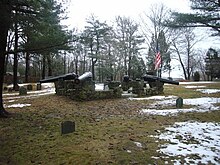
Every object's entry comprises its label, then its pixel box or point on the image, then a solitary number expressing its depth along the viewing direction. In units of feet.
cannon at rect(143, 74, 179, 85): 60.13
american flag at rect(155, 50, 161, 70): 75.80
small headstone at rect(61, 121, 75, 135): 24.51
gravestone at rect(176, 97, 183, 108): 38.96
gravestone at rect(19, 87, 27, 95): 60.90
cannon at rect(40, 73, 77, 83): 56.08
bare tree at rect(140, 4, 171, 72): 118.52
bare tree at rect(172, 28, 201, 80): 142.51
